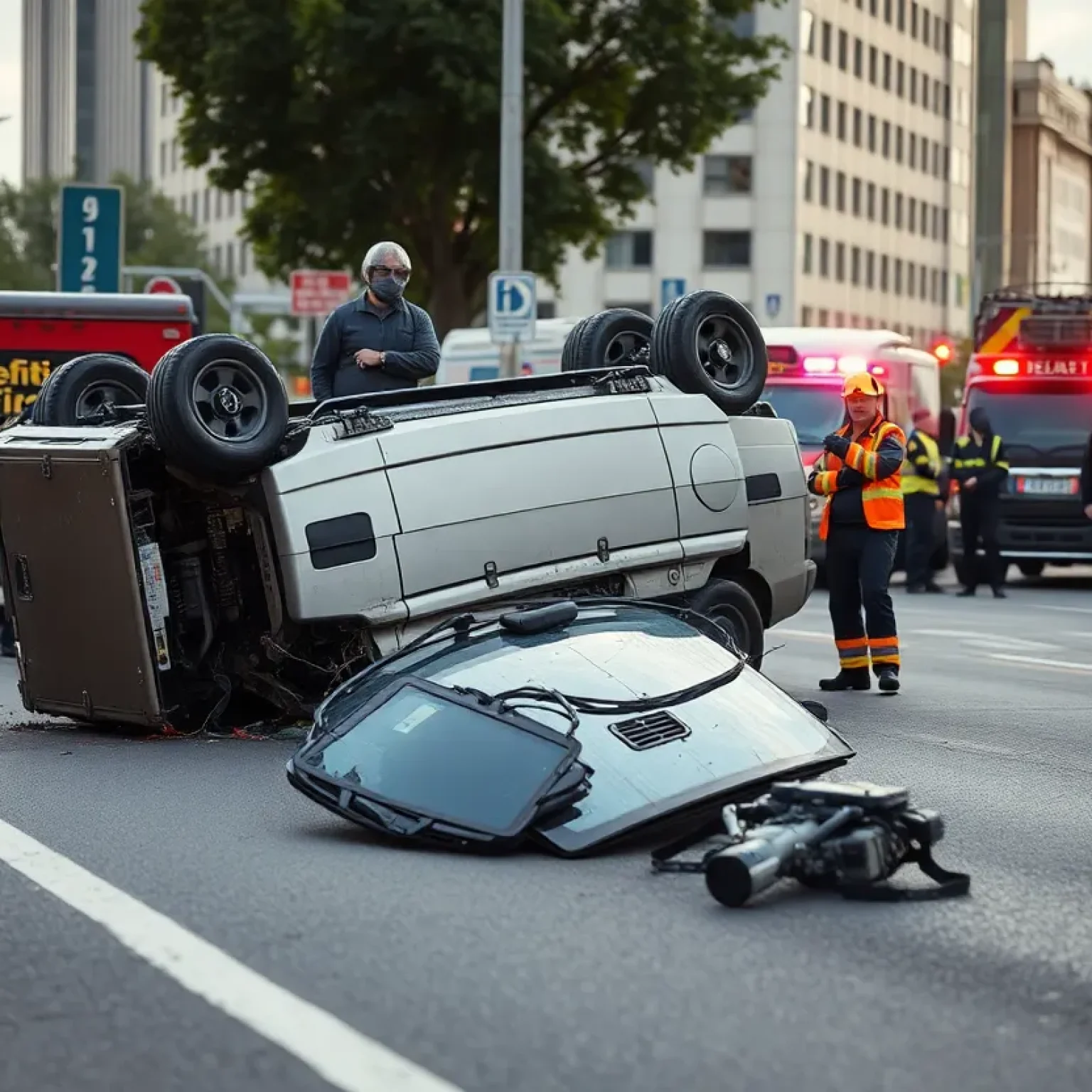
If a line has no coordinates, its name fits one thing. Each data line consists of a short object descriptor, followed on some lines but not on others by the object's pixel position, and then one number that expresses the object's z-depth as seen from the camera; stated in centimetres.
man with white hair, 1220
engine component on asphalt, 652
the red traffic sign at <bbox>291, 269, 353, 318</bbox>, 3284
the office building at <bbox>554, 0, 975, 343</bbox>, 9931
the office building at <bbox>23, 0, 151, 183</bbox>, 14000
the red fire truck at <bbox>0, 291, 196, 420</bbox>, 1867
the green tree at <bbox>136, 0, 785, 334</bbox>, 3653
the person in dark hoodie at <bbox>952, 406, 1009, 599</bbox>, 2442
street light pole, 2714
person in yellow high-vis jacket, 2456
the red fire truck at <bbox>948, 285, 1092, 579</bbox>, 2567
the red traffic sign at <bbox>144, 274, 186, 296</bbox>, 3109
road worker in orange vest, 1339
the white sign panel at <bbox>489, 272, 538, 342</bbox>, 2548
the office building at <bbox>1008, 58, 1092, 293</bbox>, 13838
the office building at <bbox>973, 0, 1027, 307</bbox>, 11862
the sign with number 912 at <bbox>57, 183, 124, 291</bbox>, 2955
